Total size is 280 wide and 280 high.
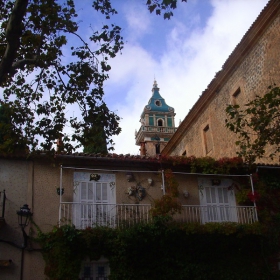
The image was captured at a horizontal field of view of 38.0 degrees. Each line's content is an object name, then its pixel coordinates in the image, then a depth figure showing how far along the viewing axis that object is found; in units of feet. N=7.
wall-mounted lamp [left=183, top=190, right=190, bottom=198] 49.96
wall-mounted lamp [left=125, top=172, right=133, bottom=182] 48.91
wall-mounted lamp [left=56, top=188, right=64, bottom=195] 44.70
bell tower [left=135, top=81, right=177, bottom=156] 174.89
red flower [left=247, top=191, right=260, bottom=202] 49.39
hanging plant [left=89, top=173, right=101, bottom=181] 47.88
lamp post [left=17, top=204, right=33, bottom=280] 40.52
